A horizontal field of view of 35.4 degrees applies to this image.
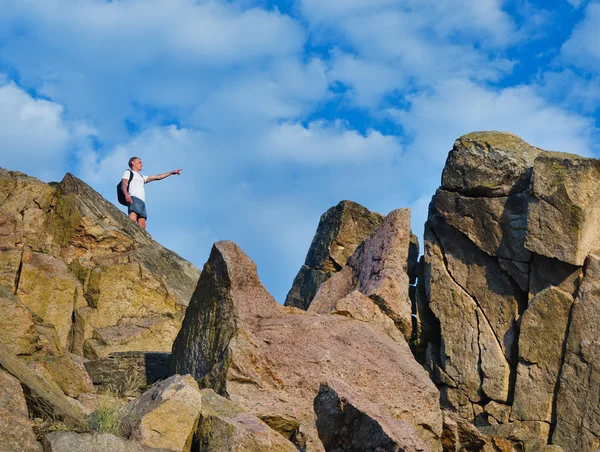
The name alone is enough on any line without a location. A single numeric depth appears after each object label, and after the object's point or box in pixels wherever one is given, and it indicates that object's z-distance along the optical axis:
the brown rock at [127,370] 16.46
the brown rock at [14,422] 9.16
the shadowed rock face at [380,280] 18.96
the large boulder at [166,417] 10.83
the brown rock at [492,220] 22.31
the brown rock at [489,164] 22.56
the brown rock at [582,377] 20.78
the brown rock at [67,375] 13.71
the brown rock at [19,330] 14.89
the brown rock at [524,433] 17.75
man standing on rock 25.66
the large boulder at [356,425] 10.96
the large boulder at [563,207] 21.25
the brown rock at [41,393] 10.52
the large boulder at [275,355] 14.45
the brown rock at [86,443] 9.45
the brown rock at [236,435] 10.66
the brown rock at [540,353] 21.42
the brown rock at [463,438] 15.39
